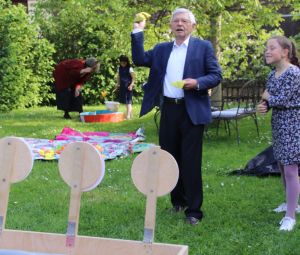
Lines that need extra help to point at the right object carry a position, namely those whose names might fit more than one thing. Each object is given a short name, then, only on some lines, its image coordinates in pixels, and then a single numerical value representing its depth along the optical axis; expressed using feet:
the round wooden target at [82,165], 8.52
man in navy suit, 14.17
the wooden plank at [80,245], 8.43
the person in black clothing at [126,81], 39.11
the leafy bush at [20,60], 44.16
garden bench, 28.07
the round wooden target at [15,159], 8.96
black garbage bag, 20.08
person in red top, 38.93
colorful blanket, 24.94
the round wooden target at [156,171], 8.41
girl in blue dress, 13.65
